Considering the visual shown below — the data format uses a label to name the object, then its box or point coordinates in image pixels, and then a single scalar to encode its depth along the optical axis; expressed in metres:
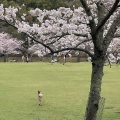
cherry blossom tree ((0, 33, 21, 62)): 54.96
